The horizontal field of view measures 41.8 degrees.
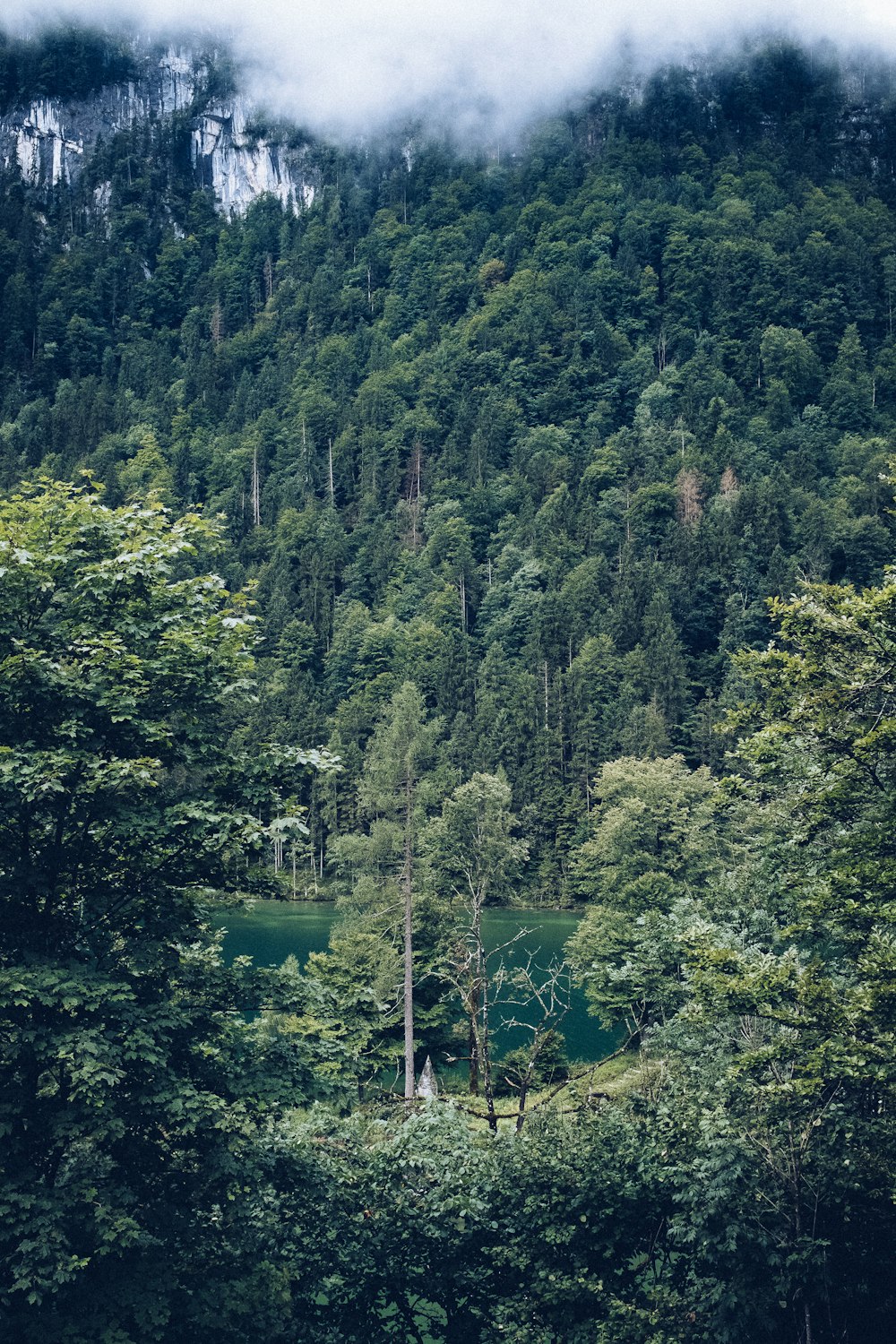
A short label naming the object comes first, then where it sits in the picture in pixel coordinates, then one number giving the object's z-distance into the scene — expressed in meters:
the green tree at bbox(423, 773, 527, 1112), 39.84
